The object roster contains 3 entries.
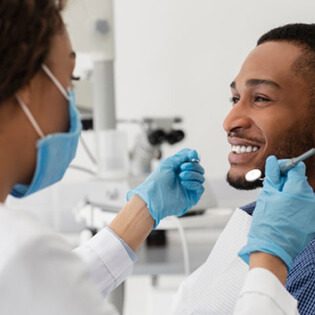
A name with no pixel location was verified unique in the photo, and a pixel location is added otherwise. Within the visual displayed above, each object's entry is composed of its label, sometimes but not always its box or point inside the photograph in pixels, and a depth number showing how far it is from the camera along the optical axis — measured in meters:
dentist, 0.79
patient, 1.39
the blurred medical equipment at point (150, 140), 2.50
